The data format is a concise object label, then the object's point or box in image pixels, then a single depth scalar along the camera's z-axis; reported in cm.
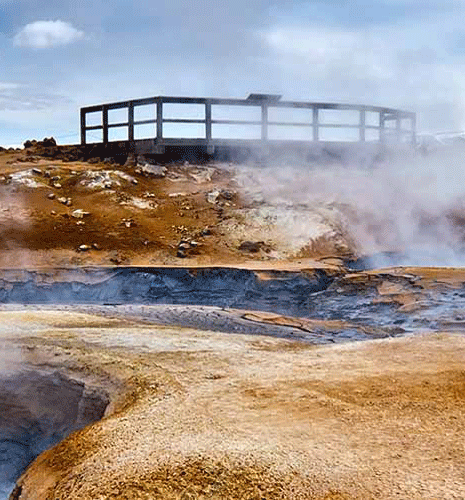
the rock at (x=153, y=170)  1788
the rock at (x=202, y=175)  1795
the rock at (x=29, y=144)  2162
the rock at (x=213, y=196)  1648
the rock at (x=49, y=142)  2130
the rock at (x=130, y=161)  1838
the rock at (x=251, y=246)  1413
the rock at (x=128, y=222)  1510
